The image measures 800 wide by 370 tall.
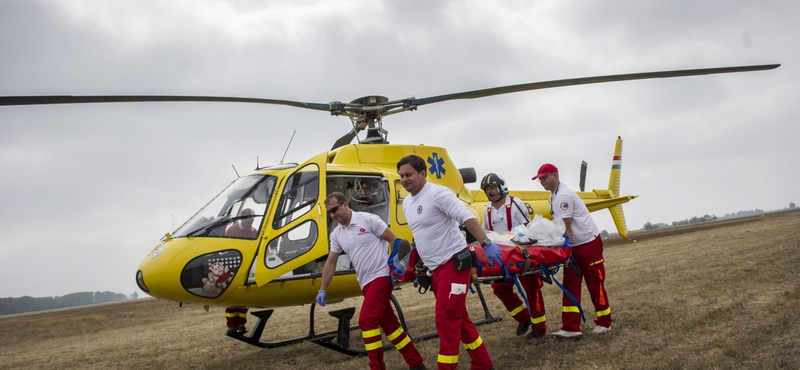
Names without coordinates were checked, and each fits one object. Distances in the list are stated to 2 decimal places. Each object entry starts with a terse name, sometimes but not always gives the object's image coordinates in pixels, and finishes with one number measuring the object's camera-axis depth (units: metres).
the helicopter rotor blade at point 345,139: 8.35
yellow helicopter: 5.52
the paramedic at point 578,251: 5.51
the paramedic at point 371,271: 4.54
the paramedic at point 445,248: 3.98
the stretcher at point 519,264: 4.59
